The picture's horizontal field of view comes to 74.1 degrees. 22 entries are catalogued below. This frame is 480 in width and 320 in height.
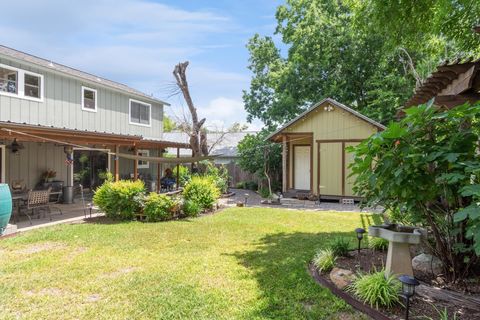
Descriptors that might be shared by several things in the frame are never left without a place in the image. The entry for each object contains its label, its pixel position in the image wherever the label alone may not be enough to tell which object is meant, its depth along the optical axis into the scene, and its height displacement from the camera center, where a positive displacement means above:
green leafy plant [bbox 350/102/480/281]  3.15 -0.10
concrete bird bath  3.88 -1.16
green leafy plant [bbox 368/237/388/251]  5.49 -1.49
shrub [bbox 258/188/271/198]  15.19 -1.69
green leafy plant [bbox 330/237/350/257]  5.13 -1.45
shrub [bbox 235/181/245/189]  20.15 -1.72
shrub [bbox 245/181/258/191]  19.25 -1.70
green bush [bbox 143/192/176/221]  8.79 -1.40
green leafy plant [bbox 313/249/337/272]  4.64 -1.53
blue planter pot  6.66 -1.03
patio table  8.45 -1.28
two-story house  9.88 +1.44
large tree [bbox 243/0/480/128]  16.53 +5.07
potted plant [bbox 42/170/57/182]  11.92 -0.68
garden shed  13.05 +0.87
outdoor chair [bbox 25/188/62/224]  8.34 -1.13
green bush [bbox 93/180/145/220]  8.90 -1.22
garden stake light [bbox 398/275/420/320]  2.97 -1.21
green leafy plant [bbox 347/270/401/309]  3.44 -1.46
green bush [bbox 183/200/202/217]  9.41 -1.51
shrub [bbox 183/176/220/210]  10.03 -1.12
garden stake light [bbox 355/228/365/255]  5.00 -1.18
